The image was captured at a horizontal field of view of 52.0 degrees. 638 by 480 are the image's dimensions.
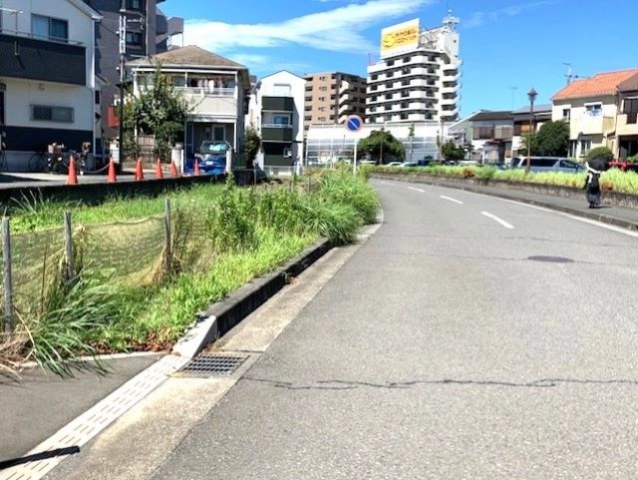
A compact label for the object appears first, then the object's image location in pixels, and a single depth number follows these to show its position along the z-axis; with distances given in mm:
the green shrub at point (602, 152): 46981
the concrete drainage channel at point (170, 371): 3658
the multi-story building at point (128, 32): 65375
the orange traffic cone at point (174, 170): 27372
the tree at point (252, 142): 50922
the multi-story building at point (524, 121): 68631
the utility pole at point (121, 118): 34438
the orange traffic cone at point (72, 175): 19266
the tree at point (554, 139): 57844
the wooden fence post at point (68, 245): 5801
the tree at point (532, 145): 59375
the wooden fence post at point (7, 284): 4988
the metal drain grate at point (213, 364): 5276
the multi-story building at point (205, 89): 44312
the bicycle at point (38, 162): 29891
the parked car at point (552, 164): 38375
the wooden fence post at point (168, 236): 7594
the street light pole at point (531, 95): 36312
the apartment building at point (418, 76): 121000
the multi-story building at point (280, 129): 69188
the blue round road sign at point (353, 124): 22234
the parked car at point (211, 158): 32656
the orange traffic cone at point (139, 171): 22609
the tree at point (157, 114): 40188
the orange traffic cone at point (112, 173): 20438
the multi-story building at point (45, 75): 29156
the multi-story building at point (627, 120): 48438
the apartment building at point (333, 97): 139125
